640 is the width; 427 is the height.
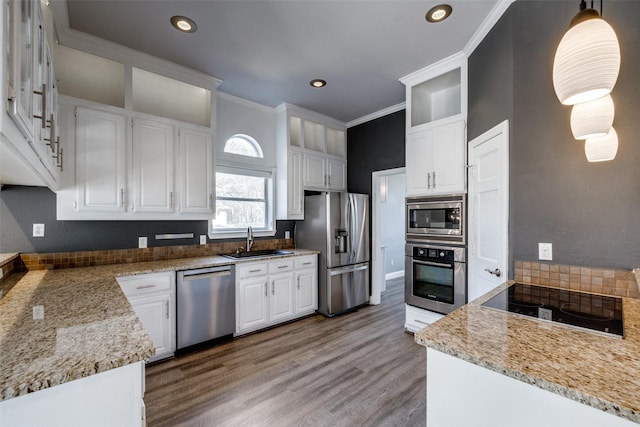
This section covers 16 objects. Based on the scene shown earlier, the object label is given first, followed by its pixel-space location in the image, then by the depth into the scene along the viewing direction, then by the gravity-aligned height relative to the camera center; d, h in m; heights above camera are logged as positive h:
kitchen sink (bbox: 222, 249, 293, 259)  3.48 -0.52
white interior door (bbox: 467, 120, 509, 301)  2.06 +0.03
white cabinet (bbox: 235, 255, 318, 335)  3.17 -0.96
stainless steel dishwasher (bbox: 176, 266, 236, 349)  2.72 -0.93
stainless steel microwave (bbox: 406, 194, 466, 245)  2.82 -0.05
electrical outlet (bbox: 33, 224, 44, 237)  2.44 -0.14
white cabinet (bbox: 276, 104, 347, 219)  3.95 +0.90
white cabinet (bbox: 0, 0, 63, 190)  0.87 +0.46
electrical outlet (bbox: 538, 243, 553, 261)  1.77 -0.24
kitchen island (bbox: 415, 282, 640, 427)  0.73 -0.46
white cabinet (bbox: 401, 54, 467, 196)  2.84 +0.93
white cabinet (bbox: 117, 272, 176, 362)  2.46 -0.82
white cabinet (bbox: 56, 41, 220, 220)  2.42 +0.71
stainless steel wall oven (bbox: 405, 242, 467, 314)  2.82 -0.68
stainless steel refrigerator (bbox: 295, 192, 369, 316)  3.81 -0.43
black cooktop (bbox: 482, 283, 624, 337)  1.16 -0.46
